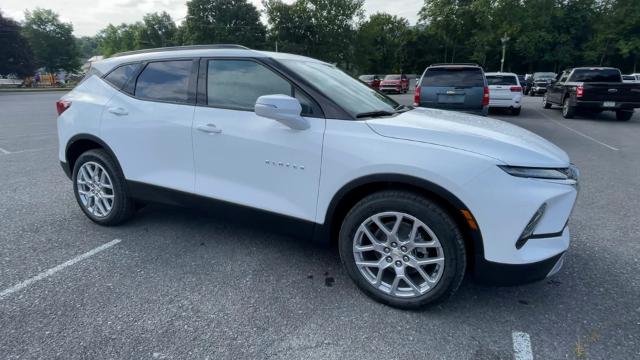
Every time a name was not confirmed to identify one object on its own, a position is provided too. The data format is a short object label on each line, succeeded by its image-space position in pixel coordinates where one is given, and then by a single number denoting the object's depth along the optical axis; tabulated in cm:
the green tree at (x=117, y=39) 9019
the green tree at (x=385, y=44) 5728
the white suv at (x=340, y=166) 230
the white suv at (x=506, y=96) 1398
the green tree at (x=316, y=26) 5341
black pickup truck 1220
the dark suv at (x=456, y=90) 818
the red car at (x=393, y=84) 3256
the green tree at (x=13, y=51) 4631
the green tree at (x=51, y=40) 5916
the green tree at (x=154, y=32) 7144
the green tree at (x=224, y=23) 5491
